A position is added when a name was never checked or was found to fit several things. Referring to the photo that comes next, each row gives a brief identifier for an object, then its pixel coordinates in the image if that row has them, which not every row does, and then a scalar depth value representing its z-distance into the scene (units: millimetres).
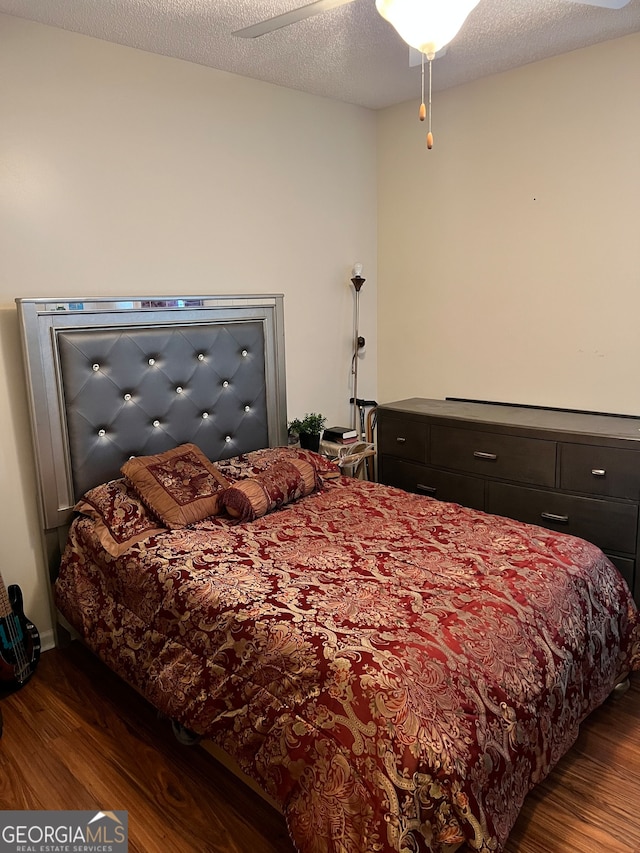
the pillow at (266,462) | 3016
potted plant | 3605
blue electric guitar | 2531
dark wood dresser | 2797
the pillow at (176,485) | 2604
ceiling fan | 1915
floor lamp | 4055
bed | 1572
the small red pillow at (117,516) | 2506
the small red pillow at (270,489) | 2688
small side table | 3588
